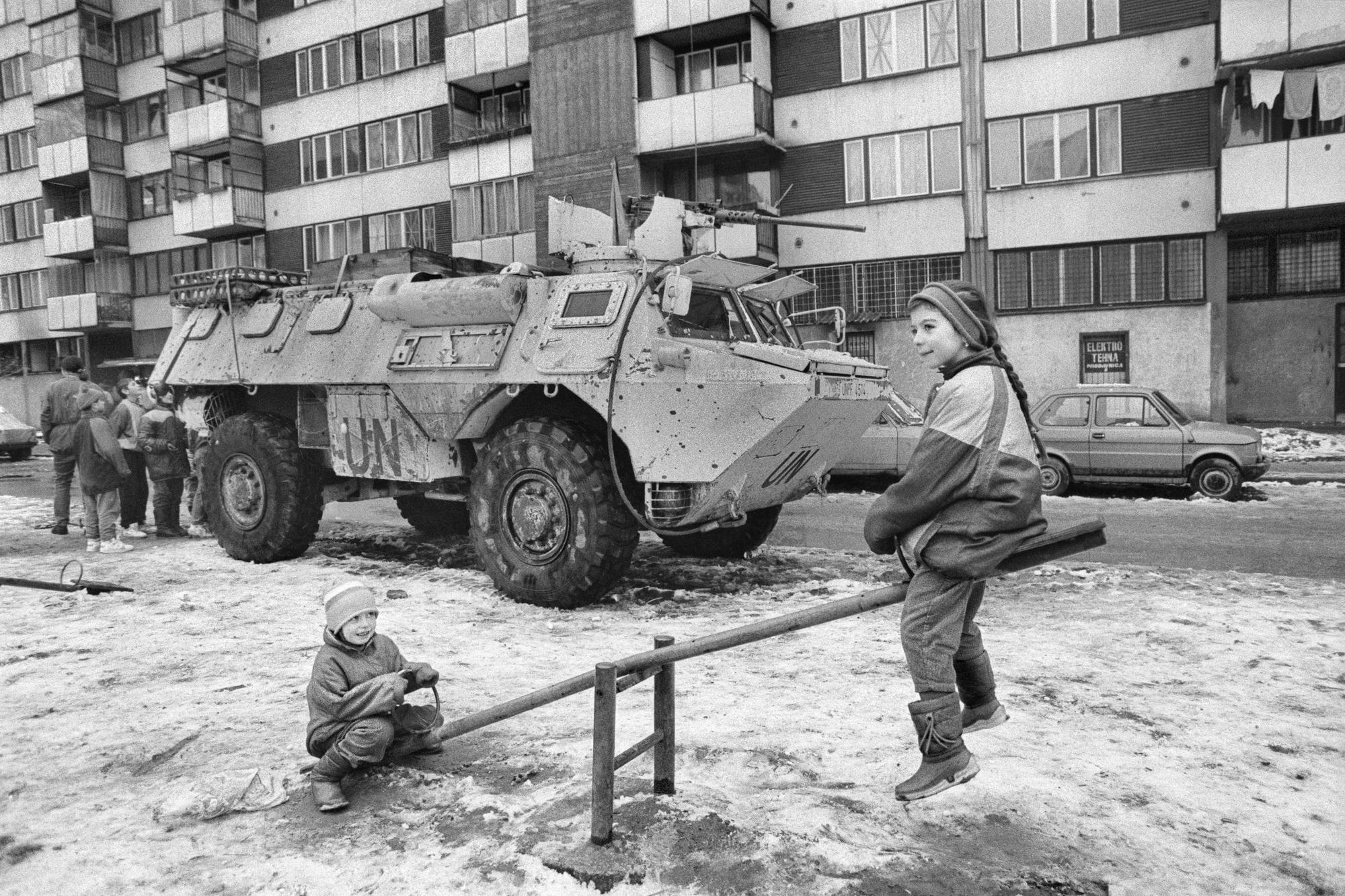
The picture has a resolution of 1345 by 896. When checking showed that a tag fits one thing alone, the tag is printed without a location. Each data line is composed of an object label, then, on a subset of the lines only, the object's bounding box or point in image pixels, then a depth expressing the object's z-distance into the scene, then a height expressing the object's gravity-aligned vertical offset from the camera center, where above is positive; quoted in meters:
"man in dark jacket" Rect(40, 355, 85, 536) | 10.27 -0.04
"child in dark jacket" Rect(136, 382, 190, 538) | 9.64 -0.36
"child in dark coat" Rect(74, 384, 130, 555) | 8.86 -0.44
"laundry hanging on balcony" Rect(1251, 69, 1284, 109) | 16.77 +4.86
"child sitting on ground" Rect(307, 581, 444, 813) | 3.50 -1.01
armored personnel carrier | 5.96 +0.00
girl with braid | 3.07 -0.35
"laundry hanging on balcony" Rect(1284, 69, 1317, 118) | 16.80 +4.73
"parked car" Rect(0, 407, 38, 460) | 21.70 -0.29
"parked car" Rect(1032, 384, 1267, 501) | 11.73 -0.73
